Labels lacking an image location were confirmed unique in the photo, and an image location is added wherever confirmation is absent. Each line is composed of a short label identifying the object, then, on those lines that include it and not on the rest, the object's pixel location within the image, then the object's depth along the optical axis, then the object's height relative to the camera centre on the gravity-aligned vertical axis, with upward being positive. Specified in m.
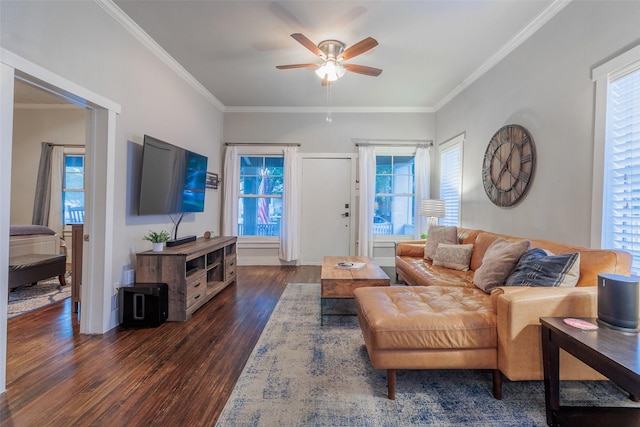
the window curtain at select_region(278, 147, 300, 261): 5.07 +0.05
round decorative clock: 2.73 +0.56
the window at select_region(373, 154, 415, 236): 5.25 +0.34
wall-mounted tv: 2.84 +0.33
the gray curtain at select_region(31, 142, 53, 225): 4.64 +0.23
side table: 1.09 -0.60
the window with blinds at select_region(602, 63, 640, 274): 1.78 +0.36
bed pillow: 3.71 -0.37
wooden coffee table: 2.55 -0.64
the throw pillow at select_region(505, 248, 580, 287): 1.73 -0.34
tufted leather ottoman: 1.60 -0.73
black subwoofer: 2.56 -0.92
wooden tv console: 2.71 -0.68
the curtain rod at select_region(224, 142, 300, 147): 5.11 +1.22
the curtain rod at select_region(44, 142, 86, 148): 4.71 +1.01
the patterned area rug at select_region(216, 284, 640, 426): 1.46 -1.08
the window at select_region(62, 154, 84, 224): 4.85 +0.30
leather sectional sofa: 1.52 -0.65
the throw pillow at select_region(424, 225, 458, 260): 3.56 -0.29
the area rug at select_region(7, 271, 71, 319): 2.92 -1.10
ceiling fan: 2.85 +1.58
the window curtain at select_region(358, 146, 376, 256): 5.03 +0.29
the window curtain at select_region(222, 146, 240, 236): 5.09 +0.26
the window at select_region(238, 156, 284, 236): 5.27 +0.35
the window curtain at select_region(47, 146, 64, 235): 4.73 +0.24
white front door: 5.22 +0.06
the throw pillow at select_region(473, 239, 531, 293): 2.17 -0.39
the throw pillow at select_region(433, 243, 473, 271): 3.10 -0.47
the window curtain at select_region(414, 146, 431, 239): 5.05 +0.69
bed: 3.26 -0.69
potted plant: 2.83 -0.34
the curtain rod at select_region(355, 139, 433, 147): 5.06 +1.29
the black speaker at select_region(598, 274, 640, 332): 1.32 -0.39
